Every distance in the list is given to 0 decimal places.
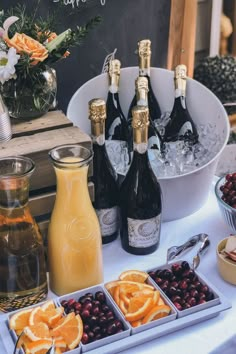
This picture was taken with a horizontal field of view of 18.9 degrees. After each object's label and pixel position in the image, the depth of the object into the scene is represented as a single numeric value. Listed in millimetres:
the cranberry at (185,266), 1415
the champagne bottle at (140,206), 1498
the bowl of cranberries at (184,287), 1334
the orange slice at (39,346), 1204
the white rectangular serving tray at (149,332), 1252
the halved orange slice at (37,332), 1227
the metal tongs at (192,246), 1478
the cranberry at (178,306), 1324
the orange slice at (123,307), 1307
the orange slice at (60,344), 1223
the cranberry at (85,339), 1250
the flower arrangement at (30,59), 1429
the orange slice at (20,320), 1267
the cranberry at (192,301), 1336
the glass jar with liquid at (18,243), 1293
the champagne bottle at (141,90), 1578
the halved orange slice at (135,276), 1390
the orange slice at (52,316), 1267
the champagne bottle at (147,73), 1666
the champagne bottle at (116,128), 1664
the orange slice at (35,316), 1263
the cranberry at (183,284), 1368
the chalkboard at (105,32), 1947
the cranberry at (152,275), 1402
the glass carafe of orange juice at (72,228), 1322
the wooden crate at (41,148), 1411
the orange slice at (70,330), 1239
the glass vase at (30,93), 1467
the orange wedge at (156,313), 1299
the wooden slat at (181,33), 2159
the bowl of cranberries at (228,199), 1543
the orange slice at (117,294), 1329
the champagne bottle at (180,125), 1760
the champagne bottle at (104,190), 1532
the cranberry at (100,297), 1340
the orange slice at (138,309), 1296
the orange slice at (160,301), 1323
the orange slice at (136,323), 1294
